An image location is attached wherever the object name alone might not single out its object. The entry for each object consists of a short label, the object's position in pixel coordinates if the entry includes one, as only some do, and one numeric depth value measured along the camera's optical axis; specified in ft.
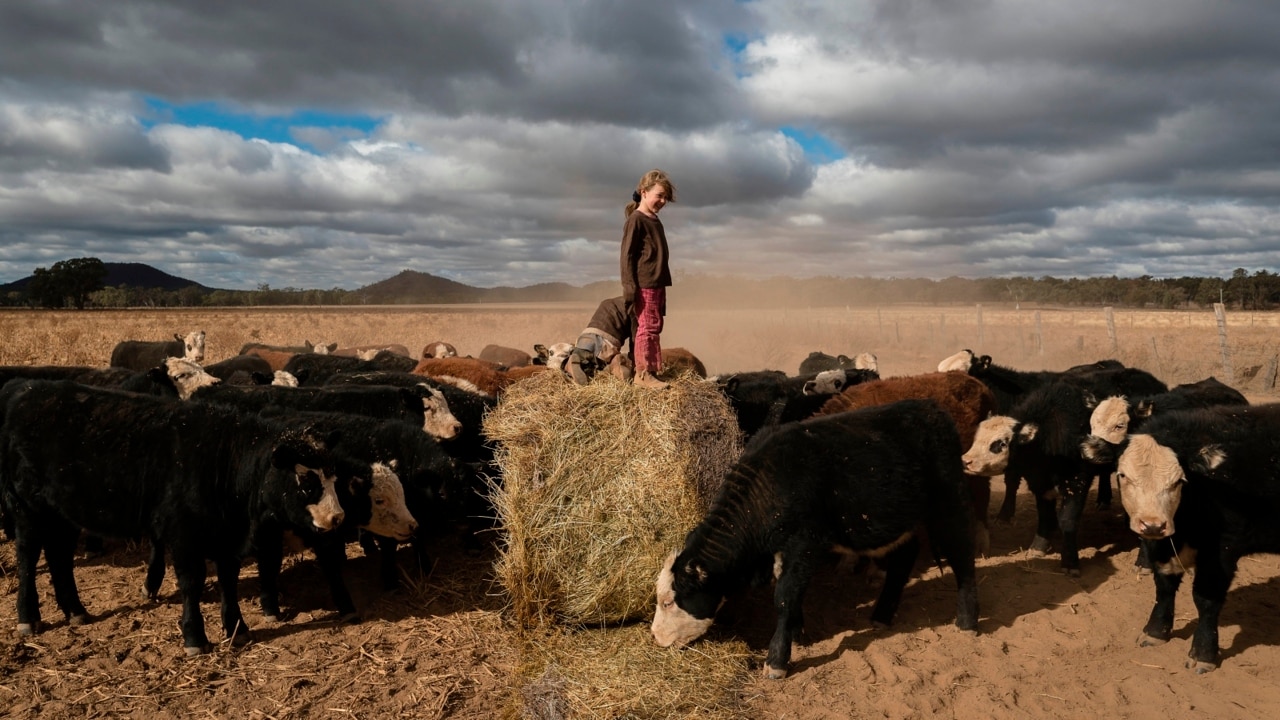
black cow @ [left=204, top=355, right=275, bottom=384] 36.58
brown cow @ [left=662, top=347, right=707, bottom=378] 38.88
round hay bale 18.54
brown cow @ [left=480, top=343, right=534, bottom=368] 59.47
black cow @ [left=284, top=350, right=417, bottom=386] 39.11
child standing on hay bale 22.34
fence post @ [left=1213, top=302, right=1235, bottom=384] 57.21
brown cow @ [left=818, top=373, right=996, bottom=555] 25.48
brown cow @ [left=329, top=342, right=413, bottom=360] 57.57
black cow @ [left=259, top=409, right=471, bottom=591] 22.65
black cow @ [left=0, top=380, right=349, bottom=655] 18.44
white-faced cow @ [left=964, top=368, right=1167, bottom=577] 22.84
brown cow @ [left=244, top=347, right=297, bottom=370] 50.49
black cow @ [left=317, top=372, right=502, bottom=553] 23.75
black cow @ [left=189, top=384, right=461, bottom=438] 26.96
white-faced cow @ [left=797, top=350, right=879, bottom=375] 43.62
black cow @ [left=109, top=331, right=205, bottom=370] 57.62
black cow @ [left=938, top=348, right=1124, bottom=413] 32.60
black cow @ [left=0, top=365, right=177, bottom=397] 31.30
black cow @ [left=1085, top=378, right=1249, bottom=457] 22.85
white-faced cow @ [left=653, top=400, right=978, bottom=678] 17.30
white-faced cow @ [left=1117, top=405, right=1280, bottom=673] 16.70
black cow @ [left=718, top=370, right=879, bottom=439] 27.78
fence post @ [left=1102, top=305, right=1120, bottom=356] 69.19
